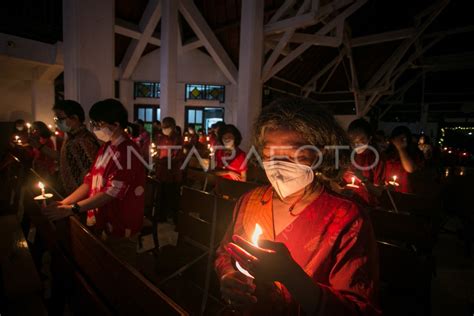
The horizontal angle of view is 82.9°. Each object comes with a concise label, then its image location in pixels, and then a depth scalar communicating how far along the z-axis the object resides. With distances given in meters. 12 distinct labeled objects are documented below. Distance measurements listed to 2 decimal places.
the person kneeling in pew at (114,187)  2.28
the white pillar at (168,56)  8.37
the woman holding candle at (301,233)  0.92
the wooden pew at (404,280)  1.85
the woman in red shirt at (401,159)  3.68
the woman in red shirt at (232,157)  4.46
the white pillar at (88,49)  4.46
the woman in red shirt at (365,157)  3.19
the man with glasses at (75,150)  2.72
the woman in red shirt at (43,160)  4.75
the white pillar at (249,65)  6.83
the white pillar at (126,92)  14.60
